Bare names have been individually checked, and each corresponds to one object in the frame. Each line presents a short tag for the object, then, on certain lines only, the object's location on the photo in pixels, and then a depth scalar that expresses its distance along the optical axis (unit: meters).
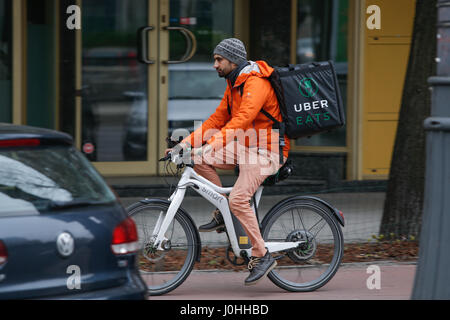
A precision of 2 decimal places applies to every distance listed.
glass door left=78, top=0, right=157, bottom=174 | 22.39
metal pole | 9.12
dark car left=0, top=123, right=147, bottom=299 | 8.12
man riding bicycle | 12.39
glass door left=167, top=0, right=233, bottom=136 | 22.87
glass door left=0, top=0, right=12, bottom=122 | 21.62
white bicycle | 12.41
